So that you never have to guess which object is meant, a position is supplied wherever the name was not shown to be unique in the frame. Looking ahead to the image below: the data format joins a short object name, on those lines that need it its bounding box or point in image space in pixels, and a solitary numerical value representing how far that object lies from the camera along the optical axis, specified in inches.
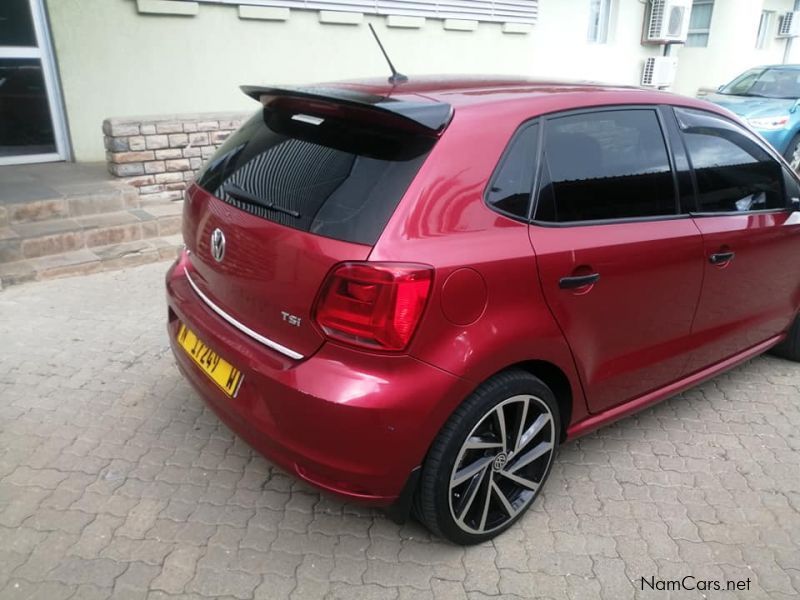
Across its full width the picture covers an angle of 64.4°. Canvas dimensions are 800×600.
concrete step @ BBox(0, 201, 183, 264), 193.3
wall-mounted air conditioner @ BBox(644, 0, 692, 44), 491.8
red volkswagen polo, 80.0
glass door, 241.0
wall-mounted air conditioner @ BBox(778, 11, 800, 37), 647.1
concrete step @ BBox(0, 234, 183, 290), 188.4
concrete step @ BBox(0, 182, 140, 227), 203.2
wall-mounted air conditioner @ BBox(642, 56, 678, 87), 511.0
